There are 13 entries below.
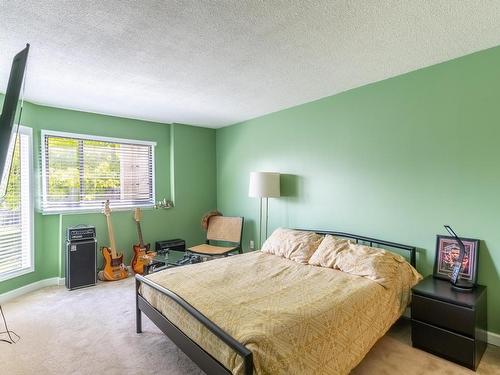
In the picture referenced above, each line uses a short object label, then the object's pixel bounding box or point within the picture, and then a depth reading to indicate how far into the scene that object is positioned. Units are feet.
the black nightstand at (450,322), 6.84
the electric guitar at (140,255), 13.99
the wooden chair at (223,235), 14.46
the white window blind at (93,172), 12.93
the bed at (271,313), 5.09
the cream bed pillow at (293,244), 10.36
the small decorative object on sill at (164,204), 15.93
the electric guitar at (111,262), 13.33
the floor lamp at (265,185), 12.82
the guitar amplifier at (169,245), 14.88
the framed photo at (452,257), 7.89
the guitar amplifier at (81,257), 12.25
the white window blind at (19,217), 11.30
